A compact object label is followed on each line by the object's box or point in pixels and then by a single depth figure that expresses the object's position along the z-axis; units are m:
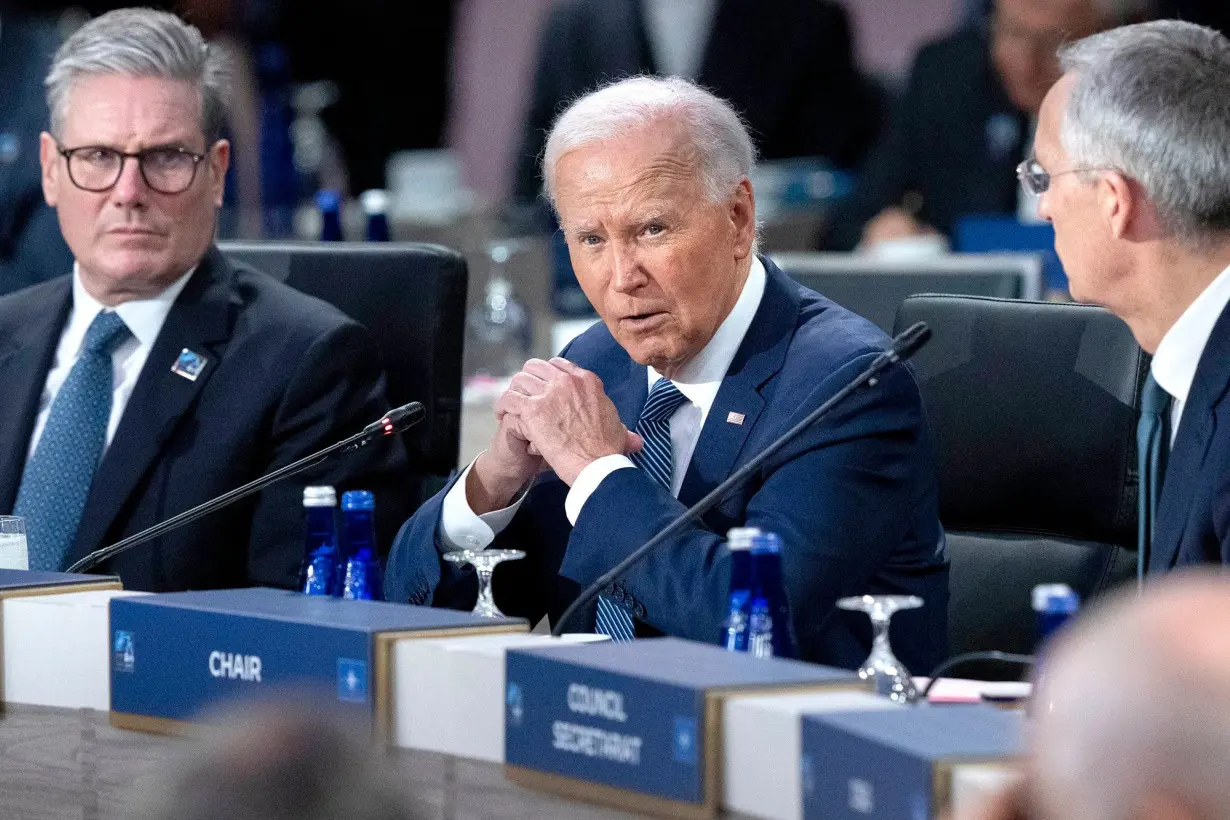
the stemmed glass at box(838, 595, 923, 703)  6.32
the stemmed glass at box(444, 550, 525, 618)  6.55
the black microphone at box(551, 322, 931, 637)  6.46
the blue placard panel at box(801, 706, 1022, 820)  6.06
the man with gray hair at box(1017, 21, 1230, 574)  6.57
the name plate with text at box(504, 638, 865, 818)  6.15
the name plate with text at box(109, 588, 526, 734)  6.28
